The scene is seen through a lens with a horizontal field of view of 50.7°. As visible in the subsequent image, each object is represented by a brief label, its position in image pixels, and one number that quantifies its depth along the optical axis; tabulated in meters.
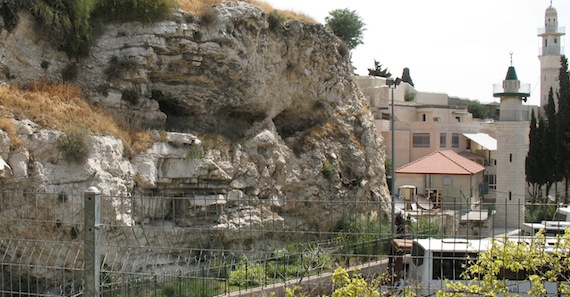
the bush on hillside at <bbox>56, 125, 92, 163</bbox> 11.34
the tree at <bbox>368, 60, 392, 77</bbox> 52.12
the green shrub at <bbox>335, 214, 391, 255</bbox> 10.51
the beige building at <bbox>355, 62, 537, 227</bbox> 26.92
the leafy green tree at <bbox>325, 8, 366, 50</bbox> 37.84
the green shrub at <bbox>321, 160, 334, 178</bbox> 18.50
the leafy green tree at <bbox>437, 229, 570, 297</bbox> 5.71
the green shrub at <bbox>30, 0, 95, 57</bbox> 13.46
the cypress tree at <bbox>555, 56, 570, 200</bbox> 30.73
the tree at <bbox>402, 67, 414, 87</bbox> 53.09
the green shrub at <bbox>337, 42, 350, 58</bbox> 20.77
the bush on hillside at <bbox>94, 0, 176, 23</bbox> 14.94
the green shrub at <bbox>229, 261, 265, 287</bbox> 12.10
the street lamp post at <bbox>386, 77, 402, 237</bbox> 16.02
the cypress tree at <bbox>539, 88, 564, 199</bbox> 31.31
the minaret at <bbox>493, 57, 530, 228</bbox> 26.83
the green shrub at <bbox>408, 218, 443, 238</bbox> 11.09
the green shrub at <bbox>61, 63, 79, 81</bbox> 14.19
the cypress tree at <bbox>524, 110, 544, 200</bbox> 31.81
